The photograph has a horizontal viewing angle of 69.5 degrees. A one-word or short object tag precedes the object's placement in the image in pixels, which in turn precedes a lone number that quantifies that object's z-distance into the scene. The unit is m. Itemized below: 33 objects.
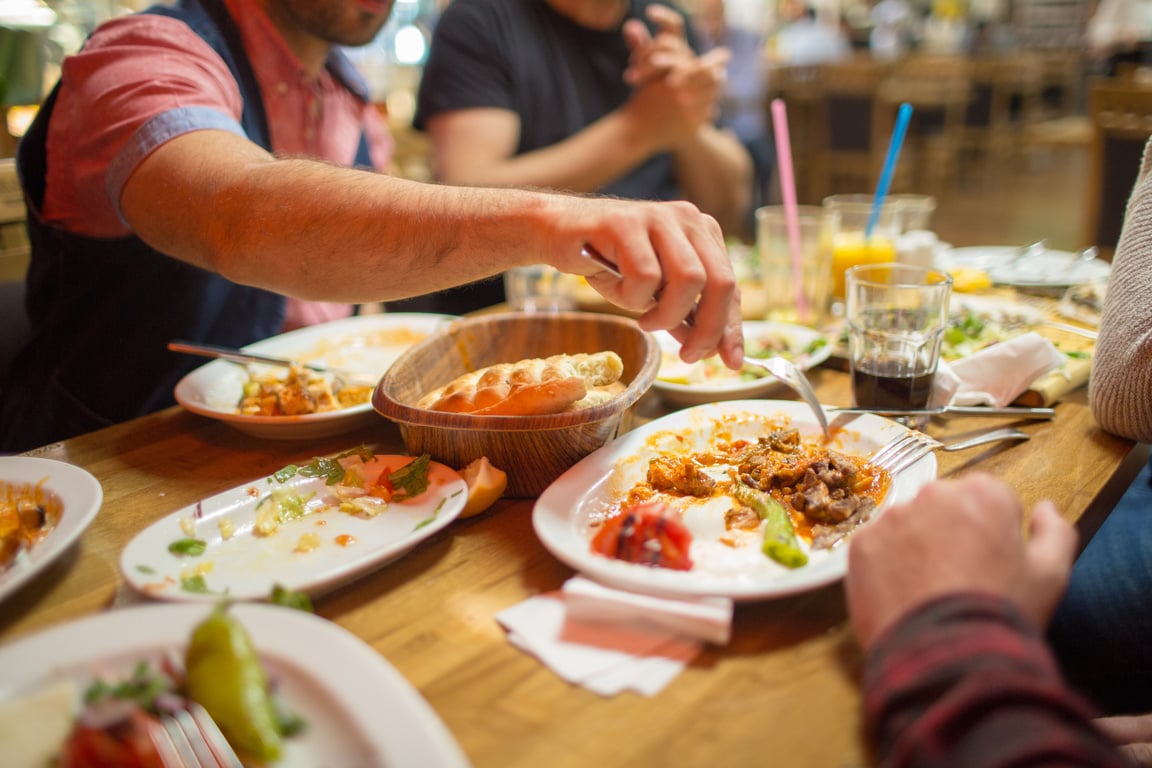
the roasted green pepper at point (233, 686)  0.66
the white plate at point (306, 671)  0.64
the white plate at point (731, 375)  1.36
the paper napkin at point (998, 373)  1.34
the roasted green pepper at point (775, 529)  0.88
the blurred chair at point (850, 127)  6.37
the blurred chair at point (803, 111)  6.56
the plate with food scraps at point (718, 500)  0.85
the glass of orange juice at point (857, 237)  2.00
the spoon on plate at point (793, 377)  1.19
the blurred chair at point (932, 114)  8.08
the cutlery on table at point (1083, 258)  2.07
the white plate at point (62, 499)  0.87
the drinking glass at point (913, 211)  2.04
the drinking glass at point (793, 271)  1.92
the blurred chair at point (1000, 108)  8.35
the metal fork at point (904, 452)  1.07
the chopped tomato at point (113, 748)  0.62
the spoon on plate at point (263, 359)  1.42
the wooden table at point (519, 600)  0.69
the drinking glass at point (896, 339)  1.29
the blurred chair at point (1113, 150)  2.72
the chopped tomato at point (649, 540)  0.88
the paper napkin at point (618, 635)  0.76
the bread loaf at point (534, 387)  1.05
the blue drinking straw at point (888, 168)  1.84
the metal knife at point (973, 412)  1.26
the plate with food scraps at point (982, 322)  1.62
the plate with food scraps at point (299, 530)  0.86
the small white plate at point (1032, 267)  1.99
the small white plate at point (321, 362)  1.27
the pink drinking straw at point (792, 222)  1.90
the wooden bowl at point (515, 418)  1.04
